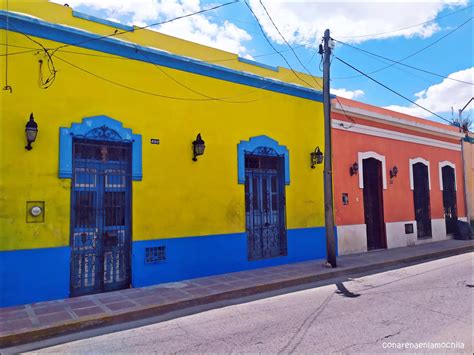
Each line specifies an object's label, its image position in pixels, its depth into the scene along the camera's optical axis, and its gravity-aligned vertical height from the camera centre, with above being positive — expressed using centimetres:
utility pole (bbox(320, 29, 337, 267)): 892 +99
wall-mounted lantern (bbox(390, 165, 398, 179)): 1262 +104
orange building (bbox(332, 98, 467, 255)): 1119 +85
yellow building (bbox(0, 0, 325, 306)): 612 +98
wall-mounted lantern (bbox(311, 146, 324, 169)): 1030 +132
